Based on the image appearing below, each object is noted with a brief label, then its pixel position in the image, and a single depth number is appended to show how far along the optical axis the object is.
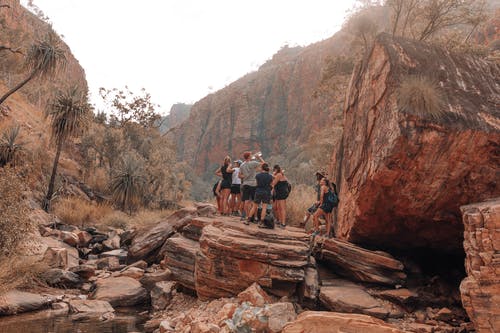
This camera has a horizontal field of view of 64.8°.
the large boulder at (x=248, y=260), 7.88
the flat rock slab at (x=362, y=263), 7.95
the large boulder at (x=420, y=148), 6.95
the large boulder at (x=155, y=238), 12.91
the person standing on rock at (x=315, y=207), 9.92
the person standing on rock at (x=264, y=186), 8.82
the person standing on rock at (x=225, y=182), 10.28
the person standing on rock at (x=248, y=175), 9.62
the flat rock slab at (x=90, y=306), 8.75
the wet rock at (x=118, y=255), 13.42
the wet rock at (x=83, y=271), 11.46
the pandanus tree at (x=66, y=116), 19.95
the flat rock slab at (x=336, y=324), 5.29
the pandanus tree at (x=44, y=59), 18.81
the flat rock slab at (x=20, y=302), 8.03
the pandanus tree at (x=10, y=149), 16.98
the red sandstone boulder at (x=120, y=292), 9.57
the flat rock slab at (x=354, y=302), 6.94
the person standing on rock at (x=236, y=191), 10.51
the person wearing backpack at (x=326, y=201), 9.13
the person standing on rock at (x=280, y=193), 9.62
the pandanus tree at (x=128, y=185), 22.08
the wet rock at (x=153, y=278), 10.94
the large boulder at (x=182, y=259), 9.80
